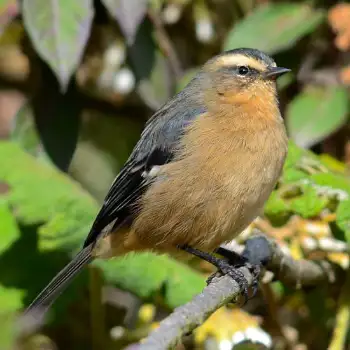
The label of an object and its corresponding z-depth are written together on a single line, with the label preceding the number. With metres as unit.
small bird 5.51
